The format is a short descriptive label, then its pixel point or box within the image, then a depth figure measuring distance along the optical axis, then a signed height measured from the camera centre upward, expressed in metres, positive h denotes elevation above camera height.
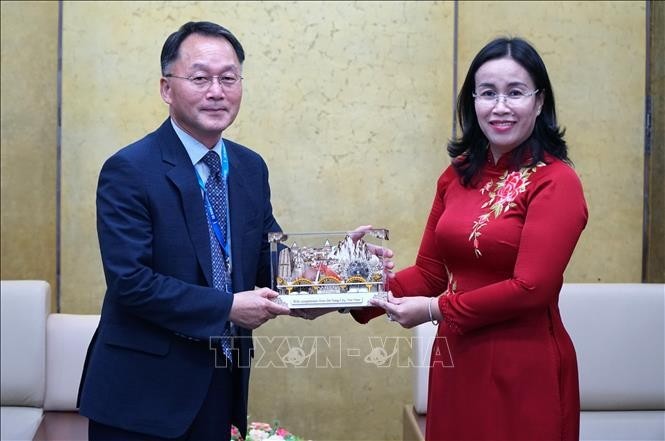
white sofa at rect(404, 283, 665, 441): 3.98 -0.60
